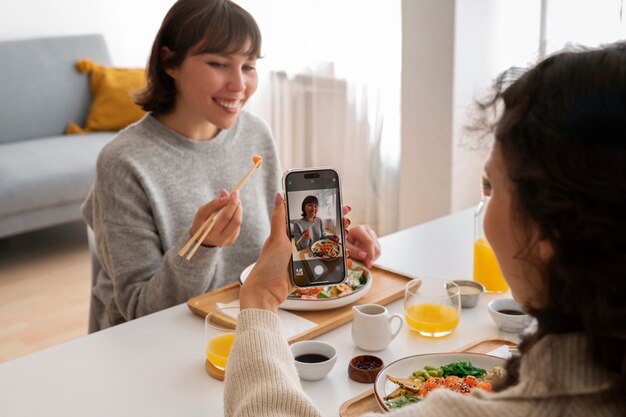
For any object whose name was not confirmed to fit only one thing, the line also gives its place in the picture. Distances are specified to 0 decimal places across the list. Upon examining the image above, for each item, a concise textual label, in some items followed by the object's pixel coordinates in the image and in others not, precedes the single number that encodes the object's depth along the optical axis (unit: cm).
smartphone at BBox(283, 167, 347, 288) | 127
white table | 115
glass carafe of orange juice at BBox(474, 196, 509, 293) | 158
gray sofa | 364
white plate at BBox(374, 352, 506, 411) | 114
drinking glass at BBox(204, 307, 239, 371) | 122
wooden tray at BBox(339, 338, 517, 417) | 109
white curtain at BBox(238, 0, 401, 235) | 365
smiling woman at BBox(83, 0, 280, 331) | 163
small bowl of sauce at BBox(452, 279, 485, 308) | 150
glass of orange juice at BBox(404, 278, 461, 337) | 137
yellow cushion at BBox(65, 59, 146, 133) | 430
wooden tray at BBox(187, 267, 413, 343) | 139
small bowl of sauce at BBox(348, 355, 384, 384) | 120
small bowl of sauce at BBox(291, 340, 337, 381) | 119
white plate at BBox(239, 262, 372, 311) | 144
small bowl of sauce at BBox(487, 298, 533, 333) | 137
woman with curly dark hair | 63
